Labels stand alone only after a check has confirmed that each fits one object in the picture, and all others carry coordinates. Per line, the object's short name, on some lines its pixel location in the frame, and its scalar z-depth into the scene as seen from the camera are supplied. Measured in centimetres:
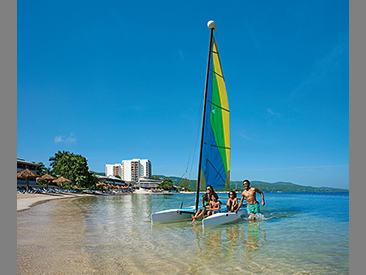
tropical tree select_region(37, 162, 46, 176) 5698
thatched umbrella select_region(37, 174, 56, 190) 3676
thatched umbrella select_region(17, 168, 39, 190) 3199
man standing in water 1058
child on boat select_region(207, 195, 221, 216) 994
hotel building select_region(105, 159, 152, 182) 19650
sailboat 1054
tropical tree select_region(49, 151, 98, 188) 5050
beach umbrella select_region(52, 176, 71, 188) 4069
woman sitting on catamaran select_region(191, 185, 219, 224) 998
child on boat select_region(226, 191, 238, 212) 1041
